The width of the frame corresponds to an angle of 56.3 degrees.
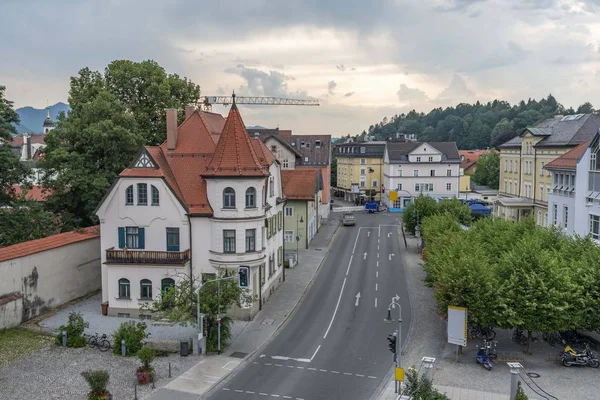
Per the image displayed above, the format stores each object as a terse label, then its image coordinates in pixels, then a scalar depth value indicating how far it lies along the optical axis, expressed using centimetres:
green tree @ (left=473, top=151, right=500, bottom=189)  12625
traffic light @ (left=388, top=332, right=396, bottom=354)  2638
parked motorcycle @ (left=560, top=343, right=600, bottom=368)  2978
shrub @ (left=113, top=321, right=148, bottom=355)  3183
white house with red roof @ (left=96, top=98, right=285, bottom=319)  3816
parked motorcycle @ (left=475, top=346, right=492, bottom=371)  2981
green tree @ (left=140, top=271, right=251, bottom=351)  3206
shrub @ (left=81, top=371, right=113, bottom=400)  2525
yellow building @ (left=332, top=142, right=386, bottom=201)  11881
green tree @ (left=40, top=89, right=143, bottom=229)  4819
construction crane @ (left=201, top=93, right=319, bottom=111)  16516
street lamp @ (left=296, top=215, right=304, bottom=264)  5912
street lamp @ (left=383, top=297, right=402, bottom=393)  2641
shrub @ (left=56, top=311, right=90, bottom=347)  3291
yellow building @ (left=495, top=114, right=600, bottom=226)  6322
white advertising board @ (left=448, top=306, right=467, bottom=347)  3044
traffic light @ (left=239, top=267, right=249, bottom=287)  3178
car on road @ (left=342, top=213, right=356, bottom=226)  8400
